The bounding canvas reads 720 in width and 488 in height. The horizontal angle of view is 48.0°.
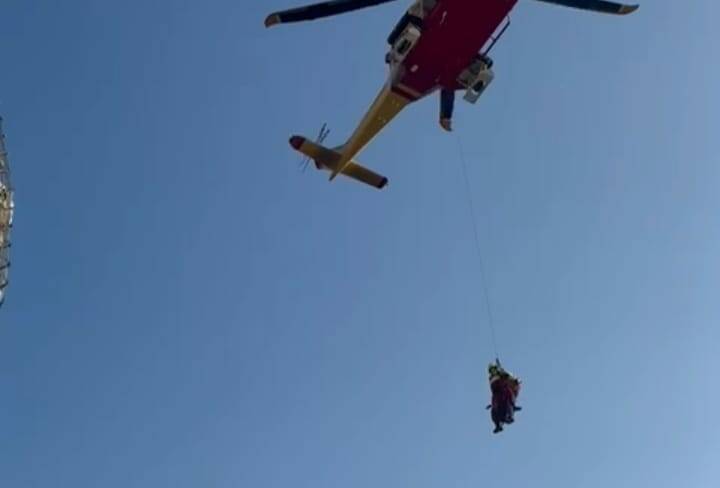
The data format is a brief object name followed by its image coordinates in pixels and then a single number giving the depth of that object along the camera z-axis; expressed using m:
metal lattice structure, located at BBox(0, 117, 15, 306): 34.41
